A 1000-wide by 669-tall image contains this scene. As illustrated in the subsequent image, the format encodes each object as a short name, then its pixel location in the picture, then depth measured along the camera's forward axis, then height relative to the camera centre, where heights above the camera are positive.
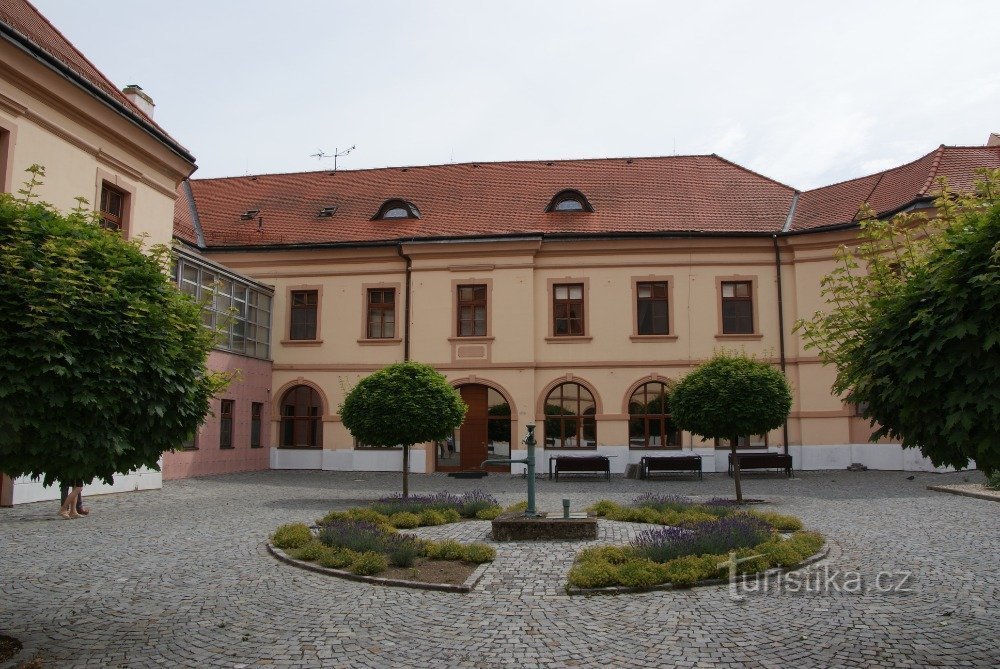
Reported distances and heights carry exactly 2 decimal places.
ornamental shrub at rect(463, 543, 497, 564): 8.73 -1.65
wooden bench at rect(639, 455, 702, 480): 21.39 -1.49
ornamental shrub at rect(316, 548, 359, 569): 8.39 -1.64
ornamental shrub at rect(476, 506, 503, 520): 12.46 -1.68
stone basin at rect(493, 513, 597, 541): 10.23 -1.60
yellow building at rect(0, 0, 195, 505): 13.14 +5.32
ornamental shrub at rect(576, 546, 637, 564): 8.42 -1.60
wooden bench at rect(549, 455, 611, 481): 21.17 -1.48
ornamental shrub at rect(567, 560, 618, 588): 7.38 -1.61
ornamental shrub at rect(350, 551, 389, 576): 8.06 -1.64
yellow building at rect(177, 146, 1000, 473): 23.89 +3.35
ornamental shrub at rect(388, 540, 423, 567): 8.41 -1.62
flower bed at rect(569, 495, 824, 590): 7.45 -1.57
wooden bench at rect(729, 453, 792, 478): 20.91 -1.34
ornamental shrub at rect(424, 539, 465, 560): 8.90 -1.65
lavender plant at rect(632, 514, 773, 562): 8.48 -1.50
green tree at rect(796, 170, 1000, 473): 5.12 +0.53
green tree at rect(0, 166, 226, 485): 5.31 +0.43
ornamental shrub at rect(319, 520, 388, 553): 9.11 -1.57
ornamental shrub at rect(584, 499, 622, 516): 12.73 -1.63
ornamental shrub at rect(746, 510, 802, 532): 11.05 -1.62
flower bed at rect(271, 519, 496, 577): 8.39 -1.62
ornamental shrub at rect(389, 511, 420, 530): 11.70 -1.69
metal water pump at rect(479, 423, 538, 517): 11.02 -0.80
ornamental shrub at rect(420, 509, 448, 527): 11.99 -1.70
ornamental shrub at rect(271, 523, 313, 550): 9.56 -1.61
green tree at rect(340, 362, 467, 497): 14.95 +0.06
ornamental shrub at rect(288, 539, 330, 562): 8.73 -1.63
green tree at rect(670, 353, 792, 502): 14.99 +0.24
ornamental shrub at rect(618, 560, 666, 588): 7.33 -1.60
